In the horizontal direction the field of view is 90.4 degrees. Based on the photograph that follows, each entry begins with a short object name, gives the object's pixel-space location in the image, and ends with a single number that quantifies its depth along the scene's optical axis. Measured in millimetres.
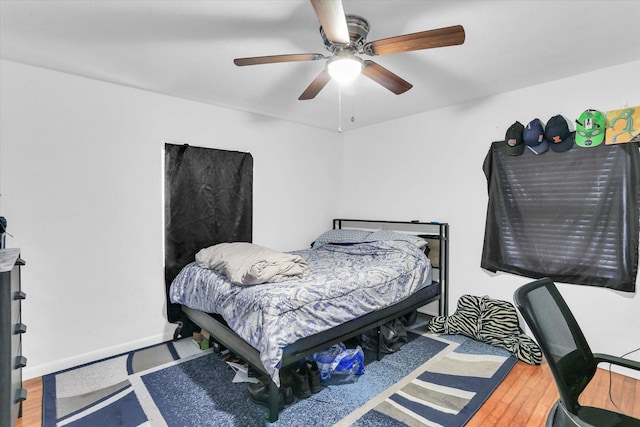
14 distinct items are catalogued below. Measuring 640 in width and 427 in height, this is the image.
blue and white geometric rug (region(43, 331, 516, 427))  2006
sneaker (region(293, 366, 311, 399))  2213
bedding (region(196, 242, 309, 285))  2293
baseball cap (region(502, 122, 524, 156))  2954
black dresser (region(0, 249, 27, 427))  1326
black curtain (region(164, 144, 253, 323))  3164
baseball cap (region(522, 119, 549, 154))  2820
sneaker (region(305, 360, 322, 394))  2271
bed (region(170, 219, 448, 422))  1992
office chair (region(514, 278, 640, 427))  1146
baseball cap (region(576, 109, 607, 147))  2539
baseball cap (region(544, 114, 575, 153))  2704
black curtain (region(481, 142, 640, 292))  2471
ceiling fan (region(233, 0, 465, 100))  1430
